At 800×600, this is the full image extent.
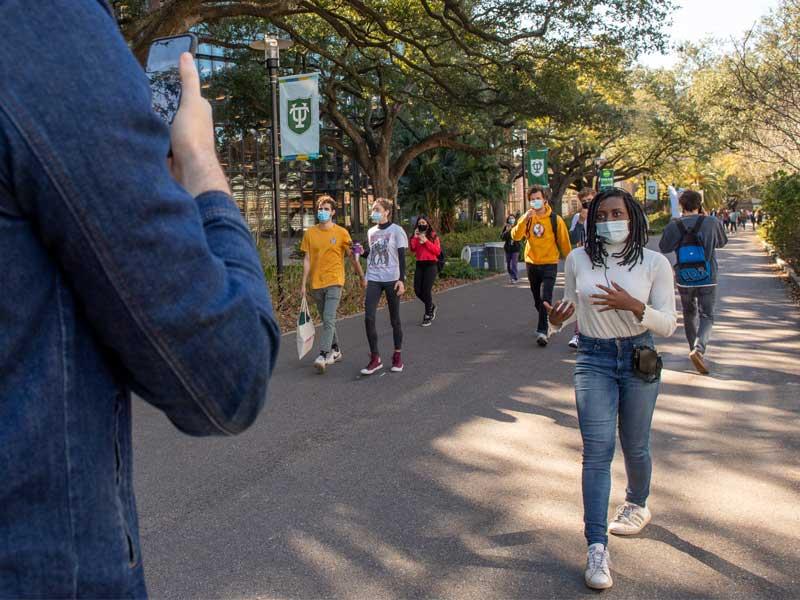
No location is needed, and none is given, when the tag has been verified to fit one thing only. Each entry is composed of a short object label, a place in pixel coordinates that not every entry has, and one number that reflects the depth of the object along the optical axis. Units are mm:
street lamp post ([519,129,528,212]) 29748
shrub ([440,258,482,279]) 22422
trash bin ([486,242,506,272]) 25078
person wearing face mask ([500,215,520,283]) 21566
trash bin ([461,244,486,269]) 24523
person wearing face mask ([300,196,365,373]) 9820
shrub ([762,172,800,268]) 19891
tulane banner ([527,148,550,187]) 26938
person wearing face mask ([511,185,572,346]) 10719
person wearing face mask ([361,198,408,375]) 9758
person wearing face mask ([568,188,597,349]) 10348
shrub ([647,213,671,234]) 67688
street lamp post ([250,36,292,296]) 14102
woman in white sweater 4070
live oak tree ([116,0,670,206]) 16323
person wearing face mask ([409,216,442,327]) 13672
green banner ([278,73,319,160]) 13836
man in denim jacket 842
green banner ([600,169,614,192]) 33562
